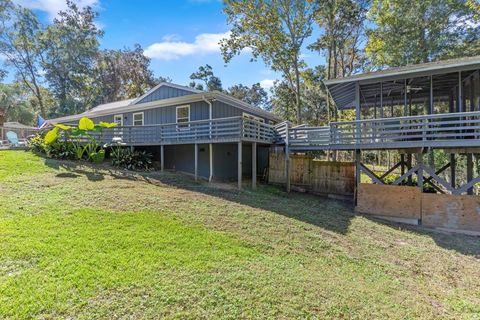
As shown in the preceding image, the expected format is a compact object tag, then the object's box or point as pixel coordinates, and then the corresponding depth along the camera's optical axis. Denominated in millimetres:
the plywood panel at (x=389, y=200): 9344
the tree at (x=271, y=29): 21422
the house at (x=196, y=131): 11642
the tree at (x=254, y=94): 50906
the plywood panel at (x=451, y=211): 8523
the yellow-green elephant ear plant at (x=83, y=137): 12656
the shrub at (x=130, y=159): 12914
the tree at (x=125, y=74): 35344
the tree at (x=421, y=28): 18281
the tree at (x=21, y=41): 27578
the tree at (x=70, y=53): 29906
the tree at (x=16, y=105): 38288
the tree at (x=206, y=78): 42781
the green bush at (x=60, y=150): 13172
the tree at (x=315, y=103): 28777
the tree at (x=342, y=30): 21250
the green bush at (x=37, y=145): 13896
